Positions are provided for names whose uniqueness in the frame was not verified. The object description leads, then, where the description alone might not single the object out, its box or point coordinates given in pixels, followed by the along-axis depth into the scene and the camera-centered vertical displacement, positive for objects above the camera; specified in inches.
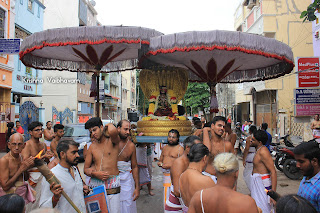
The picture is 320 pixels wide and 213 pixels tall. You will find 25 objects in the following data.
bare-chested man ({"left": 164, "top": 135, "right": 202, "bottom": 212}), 131.6 -32.9
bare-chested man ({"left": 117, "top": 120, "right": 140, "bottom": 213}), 162.1 -37.3
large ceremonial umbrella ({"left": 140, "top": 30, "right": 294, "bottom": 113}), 174.7 +44.3
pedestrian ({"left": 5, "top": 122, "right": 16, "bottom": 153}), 453.4 -33.5
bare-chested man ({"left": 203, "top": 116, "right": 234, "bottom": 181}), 171.2 -20.4
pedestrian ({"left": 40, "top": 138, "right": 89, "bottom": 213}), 114.3 -29.7
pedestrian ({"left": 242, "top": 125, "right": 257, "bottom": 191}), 200.3 -40.4
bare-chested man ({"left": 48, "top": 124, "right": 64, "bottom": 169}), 232.2 -22.1
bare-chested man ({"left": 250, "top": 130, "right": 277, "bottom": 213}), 169.5 -43.9
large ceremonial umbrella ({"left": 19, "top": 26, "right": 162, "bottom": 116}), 188.9 +53.1
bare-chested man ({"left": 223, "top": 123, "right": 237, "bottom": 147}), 221.9 -21.3
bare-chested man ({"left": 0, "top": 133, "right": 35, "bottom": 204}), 136.2 -31.7
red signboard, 494.0 +68.6
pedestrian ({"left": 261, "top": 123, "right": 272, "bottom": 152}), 297.5 -18.3
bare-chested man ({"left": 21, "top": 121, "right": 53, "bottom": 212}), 186.2 -26.9
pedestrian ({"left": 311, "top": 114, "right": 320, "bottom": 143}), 383.3 -24.7
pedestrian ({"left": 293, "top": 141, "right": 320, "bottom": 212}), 95.7 -20.6
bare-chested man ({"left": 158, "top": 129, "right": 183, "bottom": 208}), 183.7 -30.2
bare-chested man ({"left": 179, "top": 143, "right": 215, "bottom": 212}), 99.2 -25.5
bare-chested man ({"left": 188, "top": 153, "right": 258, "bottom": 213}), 78.1 -26.3
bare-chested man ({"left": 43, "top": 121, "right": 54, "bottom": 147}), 268.9 -27.0
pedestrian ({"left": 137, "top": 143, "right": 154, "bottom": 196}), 252.2 -53.9
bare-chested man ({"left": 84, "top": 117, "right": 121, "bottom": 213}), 150.5 -28.5
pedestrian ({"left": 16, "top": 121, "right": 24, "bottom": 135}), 474.1 -33.4
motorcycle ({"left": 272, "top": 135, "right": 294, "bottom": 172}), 310.5 -54.2
